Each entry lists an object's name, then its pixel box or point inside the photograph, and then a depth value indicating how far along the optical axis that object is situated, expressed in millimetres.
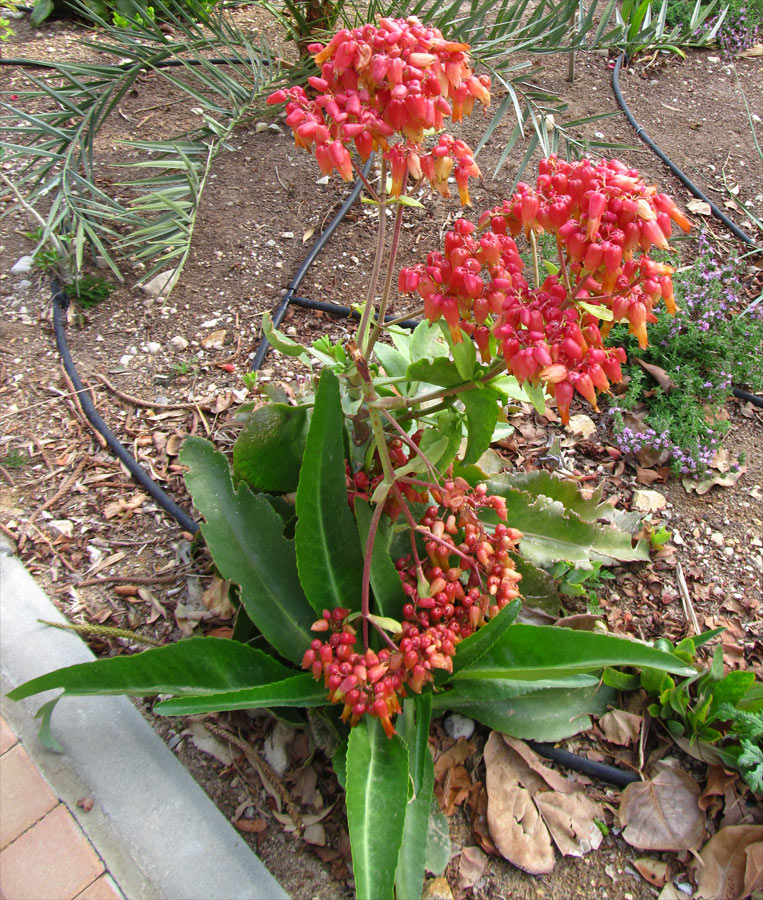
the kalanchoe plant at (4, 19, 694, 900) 1023
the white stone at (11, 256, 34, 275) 2381
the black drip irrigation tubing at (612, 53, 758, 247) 2594
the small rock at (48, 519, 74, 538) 1794
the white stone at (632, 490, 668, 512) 1895
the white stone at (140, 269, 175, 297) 2311
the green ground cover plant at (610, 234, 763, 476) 1973
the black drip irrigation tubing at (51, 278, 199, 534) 1826
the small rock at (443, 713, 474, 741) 1521
